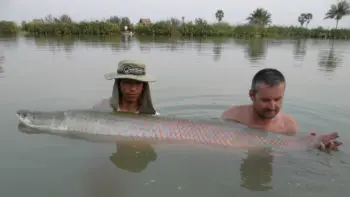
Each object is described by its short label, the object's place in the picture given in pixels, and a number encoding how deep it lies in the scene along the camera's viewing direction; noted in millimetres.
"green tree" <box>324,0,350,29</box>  62594
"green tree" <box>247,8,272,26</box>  66750
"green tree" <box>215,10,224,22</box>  83706
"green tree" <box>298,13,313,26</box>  81688
